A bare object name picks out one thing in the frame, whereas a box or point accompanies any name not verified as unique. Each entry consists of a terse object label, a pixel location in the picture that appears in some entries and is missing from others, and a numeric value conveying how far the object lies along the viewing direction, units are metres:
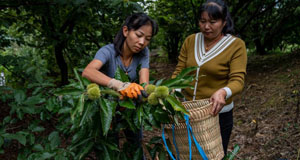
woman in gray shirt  1.54
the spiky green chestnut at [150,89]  1.16
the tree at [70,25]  2.44
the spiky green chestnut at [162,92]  1.08
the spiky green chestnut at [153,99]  1.11
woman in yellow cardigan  1.63
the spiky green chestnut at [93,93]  1.02
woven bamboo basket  1.30
